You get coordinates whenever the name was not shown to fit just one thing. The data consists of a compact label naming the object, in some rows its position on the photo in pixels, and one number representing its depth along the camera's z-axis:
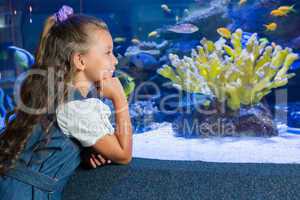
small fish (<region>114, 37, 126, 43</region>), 3.75
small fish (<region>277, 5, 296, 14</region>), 3.17
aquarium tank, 2.26
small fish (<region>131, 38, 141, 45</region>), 3.76
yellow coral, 2.39
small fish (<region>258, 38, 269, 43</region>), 3.12
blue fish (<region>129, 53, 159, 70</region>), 3.60
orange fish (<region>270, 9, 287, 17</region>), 3.19
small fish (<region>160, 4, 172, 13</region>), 3.51
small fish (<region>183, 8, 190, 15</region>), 3.50
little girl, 1.03
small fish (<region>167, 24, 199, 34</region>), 3.50
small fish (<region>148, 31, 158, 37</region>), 3.65
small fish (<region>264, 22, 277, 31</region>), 3.23
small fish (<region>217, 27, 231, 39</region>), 3.32
